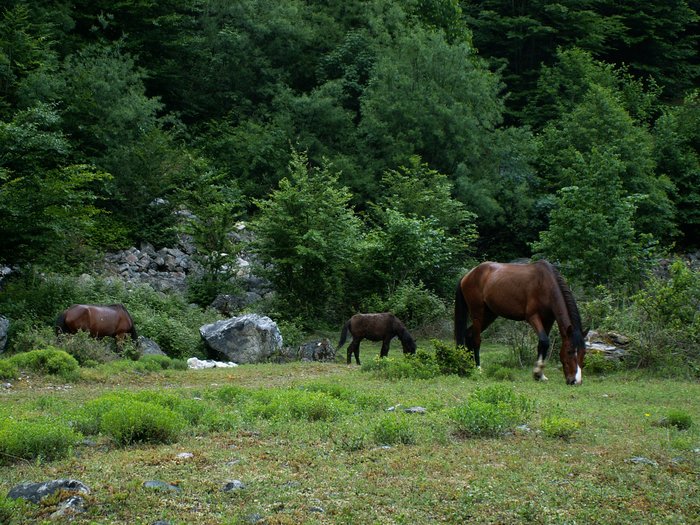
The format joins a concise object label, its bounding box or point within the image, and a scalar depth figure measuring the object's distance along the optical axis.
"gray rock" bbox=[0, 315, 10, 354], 16.84
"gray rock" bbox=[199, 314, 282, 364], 18.22
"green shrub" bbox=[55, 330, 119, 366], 15.77
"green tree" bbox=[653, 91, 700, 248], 39.28
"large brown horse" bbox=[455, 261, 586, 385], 13.59
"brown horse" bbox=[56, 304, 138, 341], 16.67
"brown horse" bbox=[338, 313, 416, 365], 18.31
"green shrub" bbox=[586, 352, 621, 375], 15.03
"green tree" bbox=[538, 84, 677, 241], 34.97
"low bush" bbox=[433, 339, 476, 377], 14.20
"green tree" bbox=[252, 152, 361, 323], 24.38
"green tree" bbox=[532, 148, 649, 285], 23.62
